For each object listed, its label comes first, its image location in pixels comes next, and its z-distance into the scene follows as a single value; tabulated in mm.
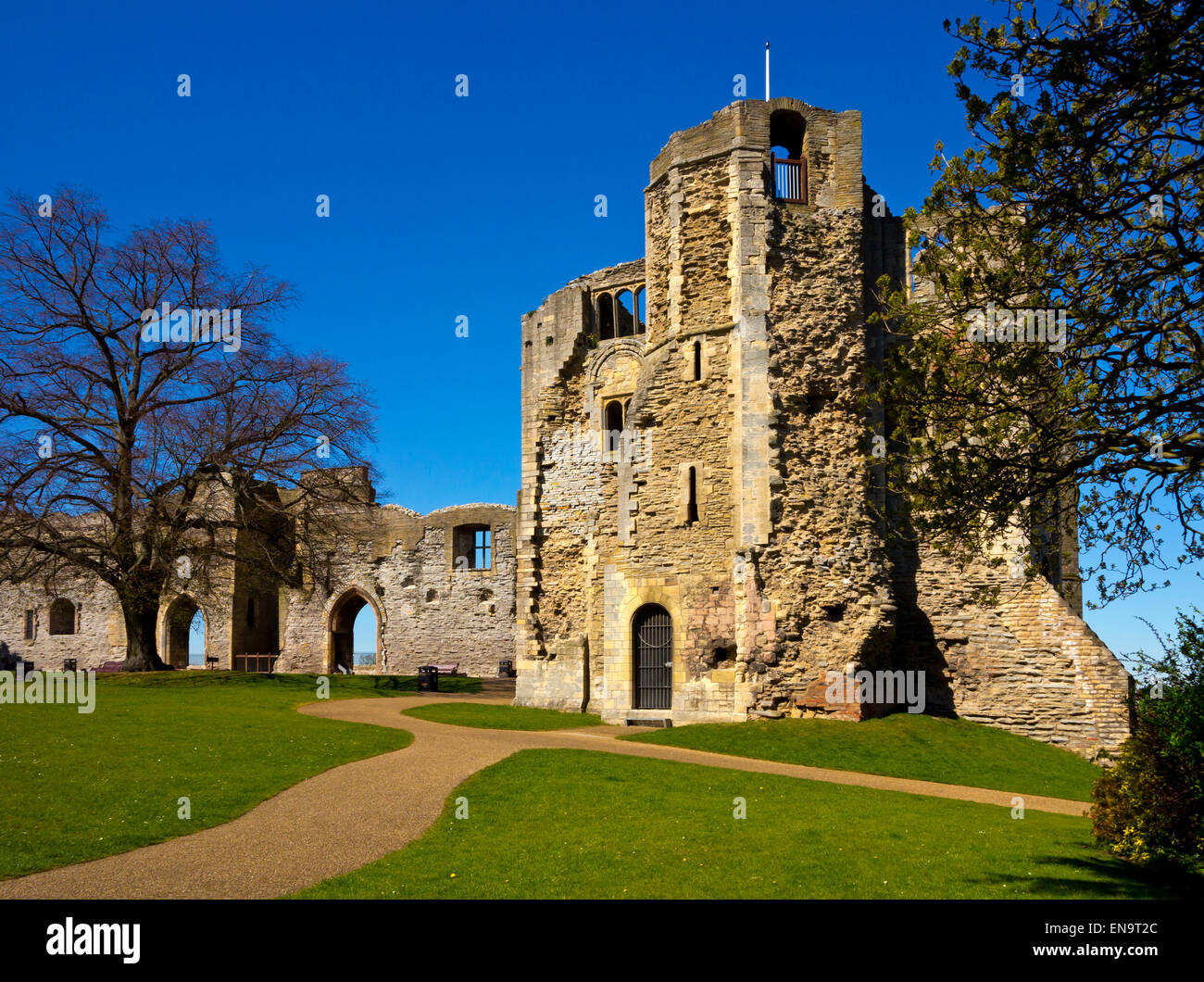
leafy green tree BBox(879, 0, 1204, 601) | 8016
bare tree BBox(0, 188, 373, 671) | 24859
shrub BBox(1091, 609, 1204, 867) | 10047
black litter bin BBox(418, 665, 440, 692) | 29344
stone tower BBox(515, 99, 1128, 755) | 19719
